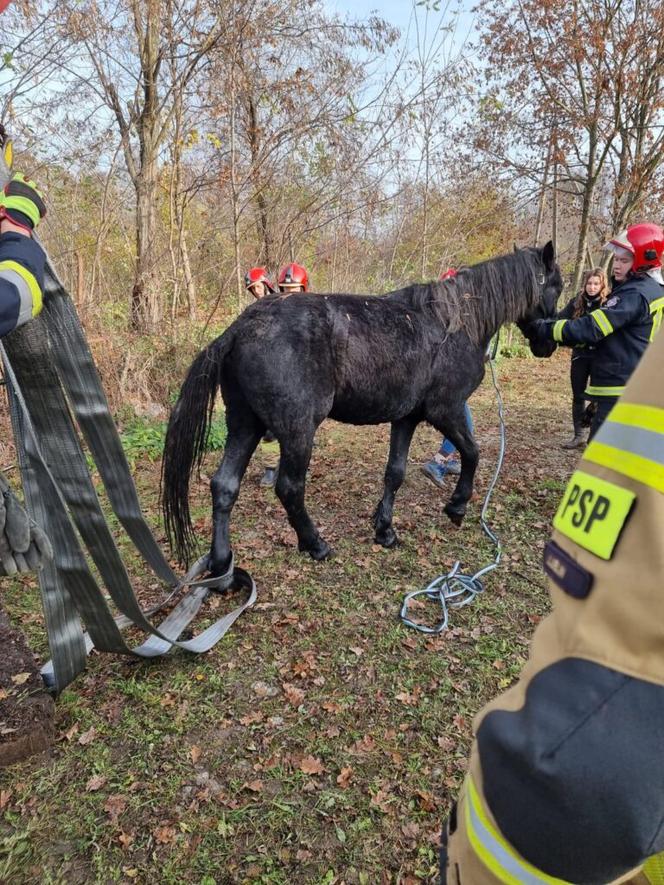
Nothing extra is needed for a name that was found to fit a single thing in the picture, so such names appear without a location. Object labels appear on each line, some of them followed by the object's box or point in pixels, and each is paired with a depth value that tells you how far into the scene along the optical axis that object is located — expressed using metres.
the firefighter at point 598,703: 0.55
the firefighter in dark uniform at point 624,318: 3.49
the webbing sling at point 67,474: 2.08
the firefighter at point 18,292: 1.61
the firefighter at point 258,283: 5.61
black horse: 3.27
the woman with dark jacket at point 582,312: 5.59
